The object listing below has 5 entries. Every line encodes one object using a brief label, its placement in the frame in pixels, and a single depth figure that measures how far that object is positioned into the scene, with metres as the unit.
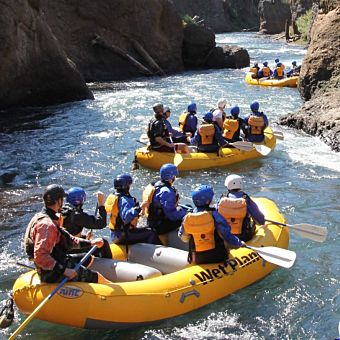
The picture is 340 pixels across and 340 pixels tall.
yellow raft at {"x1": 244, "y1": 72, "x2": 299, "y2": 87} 21.89
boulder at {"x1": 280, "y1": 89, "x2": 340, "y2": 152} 13.07
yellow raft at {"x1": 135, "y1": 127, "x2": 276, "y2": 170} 11.49
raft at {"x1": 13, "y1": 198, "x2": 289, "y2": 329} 5.77
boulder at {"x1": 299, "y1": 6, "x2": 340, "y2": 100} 16.08
